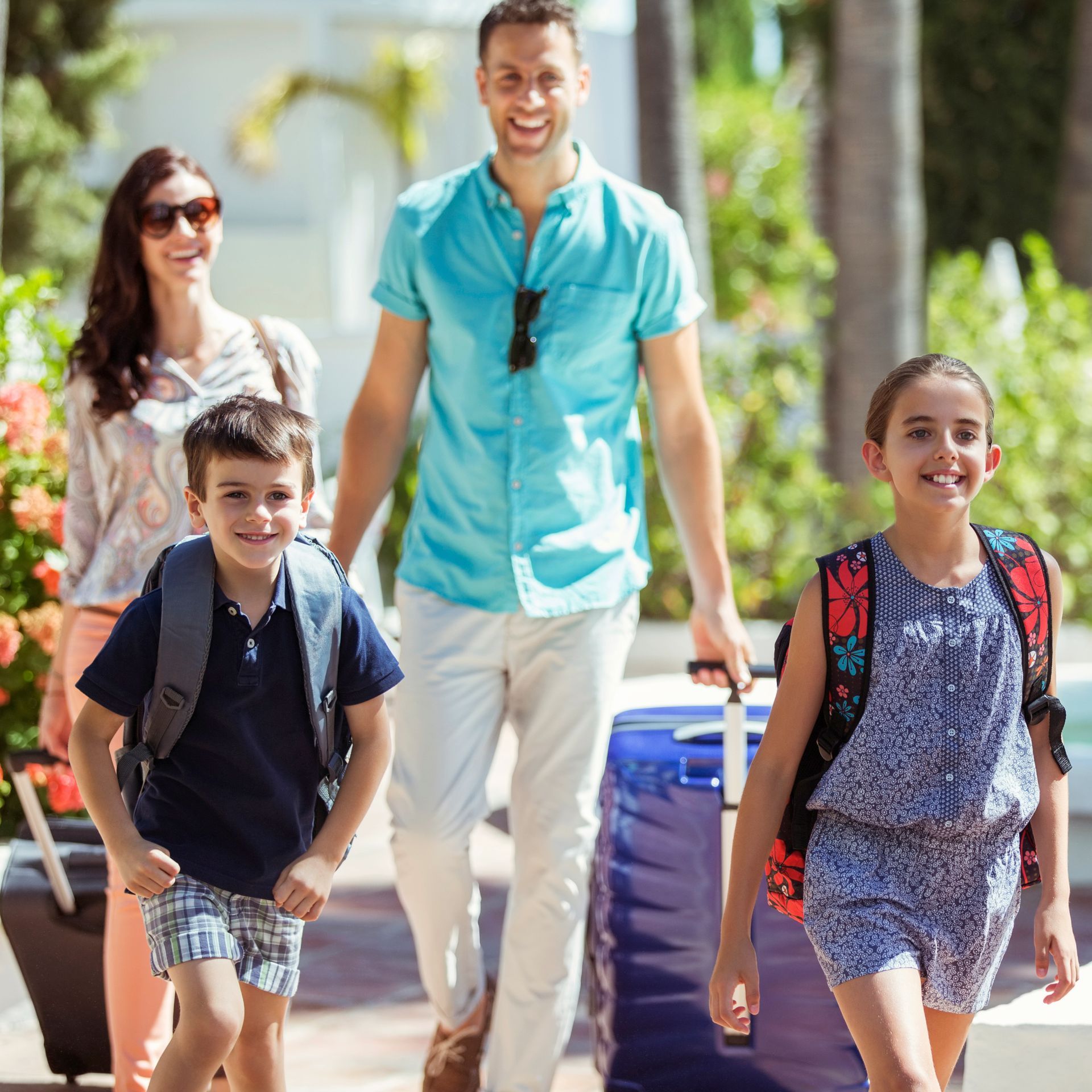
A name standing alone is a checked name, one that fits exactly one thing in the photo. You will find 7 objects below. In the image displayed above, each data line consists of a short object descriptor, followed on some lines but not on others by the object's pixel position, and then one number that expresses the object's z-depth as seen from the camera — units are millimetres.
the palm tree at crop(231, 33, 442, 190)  29250
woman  7023
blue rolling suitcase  7016
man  7125
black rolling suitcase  7430
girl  5184
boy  5262
